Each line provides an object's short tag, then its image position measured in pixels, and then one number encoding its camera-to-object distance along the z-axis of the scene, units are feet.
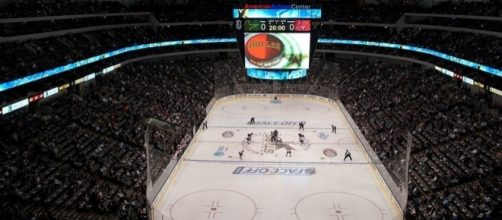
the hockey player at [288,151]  91.75
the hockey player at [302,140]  98.49
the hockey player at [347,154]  87.66
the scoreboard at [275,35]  116.67
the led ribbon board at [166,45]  88.54
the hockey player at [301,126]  108.74
